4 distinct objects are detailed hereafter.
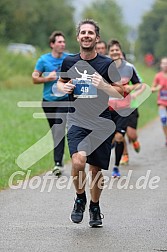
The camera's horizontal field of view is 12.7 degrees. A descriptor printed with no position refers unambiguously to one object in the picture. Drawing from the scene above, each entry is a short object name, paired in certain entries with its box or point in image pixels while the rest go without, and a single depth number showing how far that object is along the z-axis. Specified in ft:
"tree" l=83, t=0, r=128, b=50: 306.80
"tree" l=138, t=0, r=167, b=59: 244.22
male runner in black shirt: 25.08
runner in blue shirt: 38.47
